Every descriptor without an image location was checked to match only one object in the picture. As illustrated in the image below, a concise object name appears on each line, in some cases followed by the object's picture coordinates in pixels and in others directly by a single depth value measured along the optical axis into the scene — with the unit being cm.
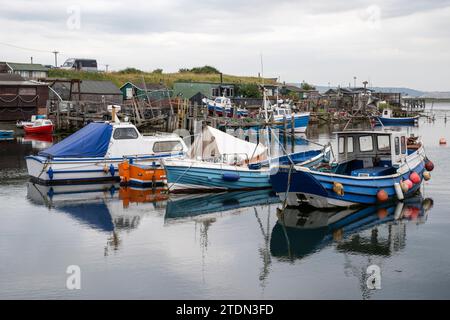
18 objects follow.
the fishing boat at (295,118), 5581
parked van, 10350
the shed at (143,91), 7006
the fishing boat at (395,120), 7306
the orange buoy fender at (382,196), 2064
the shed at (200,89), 7256
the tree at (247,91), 7988
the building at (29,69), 7812
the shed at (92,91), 6669
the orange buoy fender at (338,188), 1988
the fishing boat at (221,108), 6312
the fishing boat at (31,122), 5319
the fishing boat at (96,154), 2602
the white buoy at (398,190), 2114
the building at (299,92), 9054
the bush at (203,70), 11456
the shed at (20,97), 5662
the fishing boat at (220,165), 2353
